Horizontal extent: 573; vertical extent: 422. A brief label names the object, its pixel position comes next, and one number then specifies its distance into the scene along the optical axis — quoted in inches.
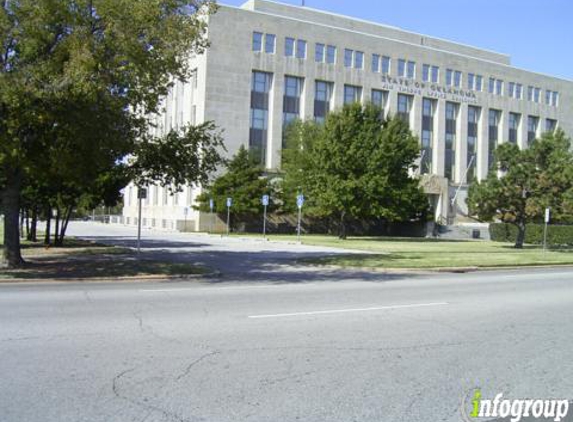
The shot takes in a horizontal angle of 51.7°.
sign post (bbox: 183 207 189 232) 2219.5
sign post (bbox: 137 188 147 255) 888.2
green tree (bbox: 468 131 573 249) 1362.0
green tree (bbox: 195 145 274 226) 2094.0
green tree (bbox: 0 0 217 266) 567.2
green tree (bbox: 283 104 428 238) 1776.6
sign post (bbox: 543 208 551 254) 1211.1
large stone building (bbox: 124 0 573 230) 2304.4
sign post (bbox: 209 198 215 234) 2249.6
